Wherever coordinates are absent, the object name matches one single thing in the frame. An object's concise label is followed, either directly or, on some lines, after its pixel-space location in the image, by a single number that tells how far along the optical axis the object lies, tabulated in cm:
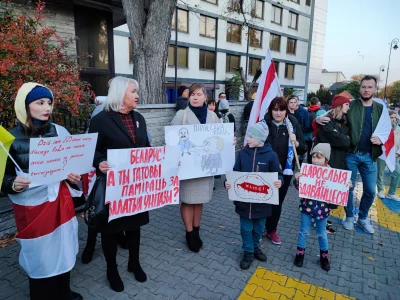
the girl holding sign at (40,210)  213
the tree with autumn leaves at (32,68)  373
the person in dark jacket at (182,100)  579
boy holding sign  312
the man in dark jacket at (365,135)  393
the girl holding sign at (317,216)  327
